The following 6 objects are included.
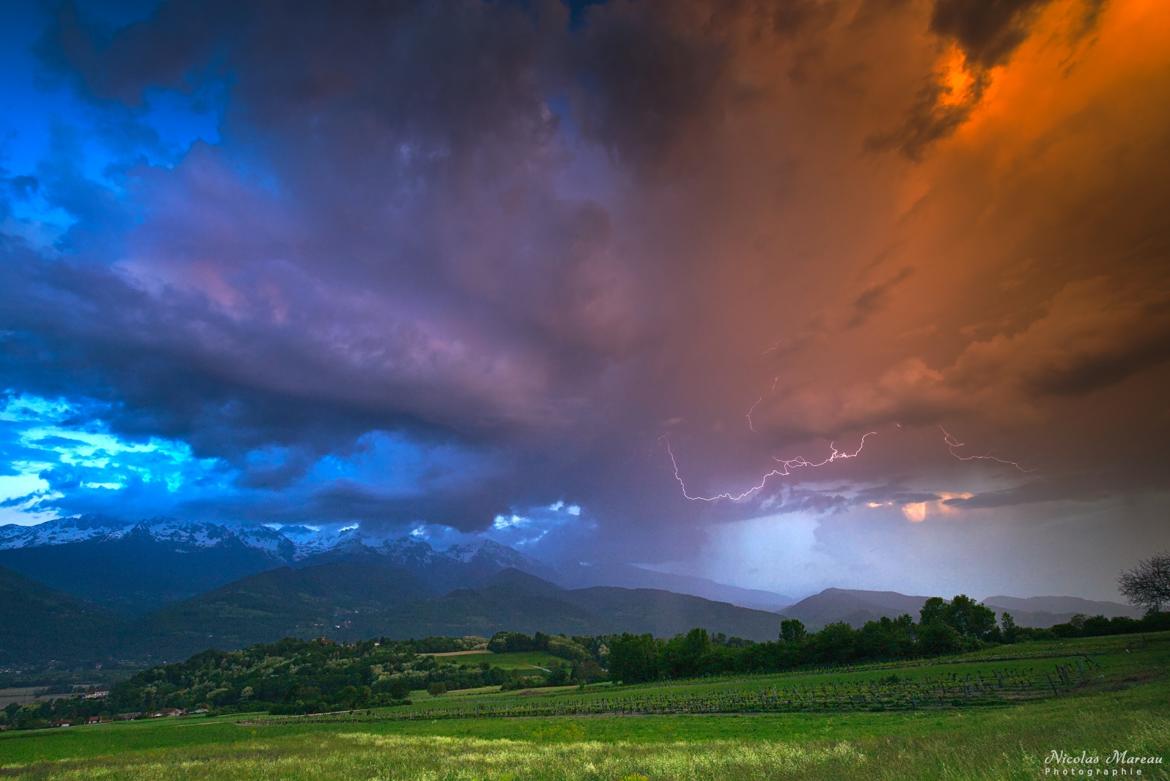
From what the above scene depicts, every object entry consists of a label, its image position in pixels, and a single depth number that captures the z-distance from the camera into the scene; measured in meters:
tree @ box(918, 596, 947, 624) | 128.82
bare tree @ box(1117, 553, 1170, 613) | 127.75
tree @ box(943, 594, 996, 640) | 125.69
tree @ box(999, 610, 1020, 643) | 125.31
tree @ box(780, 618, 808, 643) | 132.84
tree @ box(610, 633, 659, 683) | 138.88
